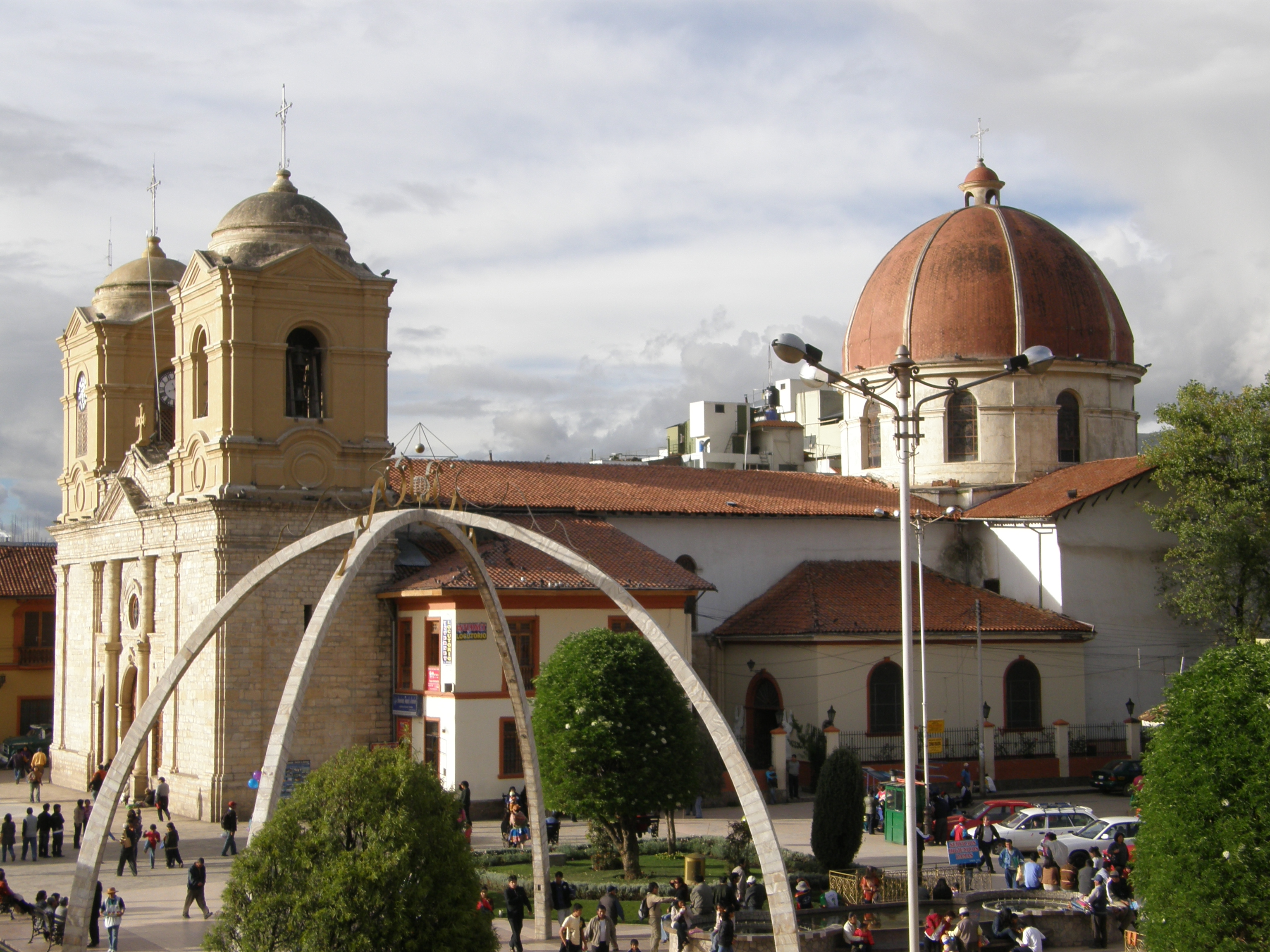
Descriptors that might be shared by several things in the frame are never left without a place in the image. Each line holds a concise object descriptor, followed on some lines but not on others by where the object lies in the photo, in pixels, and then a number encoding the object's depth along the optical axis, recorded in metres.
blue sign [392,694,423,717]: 35.72
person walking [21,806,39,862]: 30.92
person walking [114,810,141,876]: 28.81
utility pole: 39.84
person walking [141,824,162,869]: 29.53
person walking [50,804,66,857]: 31.42
